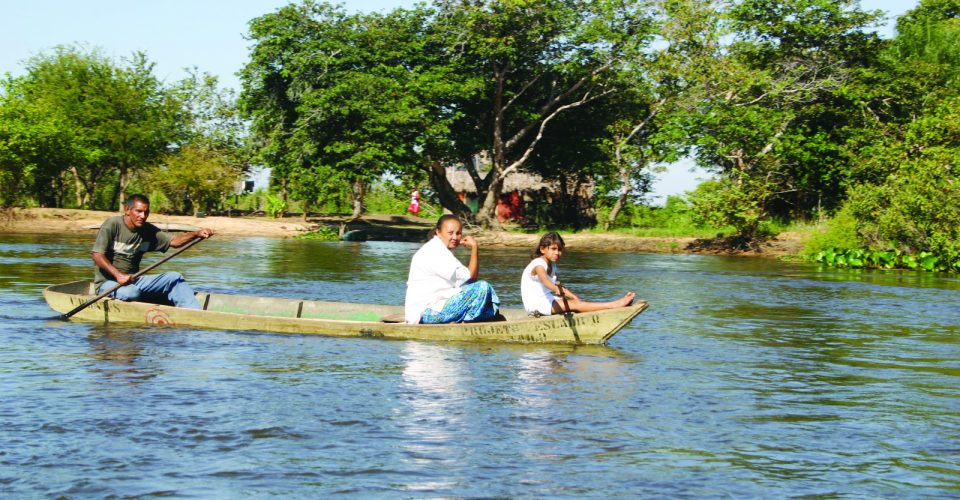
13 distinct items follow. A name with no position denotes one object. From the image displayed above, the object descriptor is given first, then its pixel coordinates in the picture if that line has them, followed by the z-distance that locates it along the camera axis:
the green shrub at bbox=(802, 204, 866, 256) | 27.44
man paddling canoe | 12.09
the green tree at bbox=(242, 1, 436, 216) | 35.28
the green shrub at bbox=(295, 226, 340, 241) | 37.94
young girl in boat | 11.27
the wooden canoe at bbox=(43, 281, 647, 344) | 11.09
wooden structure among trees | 43.19
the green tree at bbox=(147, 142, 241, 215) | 41.44
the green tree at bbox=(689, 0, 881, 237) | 32.53
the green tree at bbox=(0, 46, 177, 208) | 39.38
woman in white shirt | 11.11
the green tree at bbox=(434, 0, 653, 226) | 36.19
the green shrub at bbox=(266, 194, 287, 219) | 43.66
